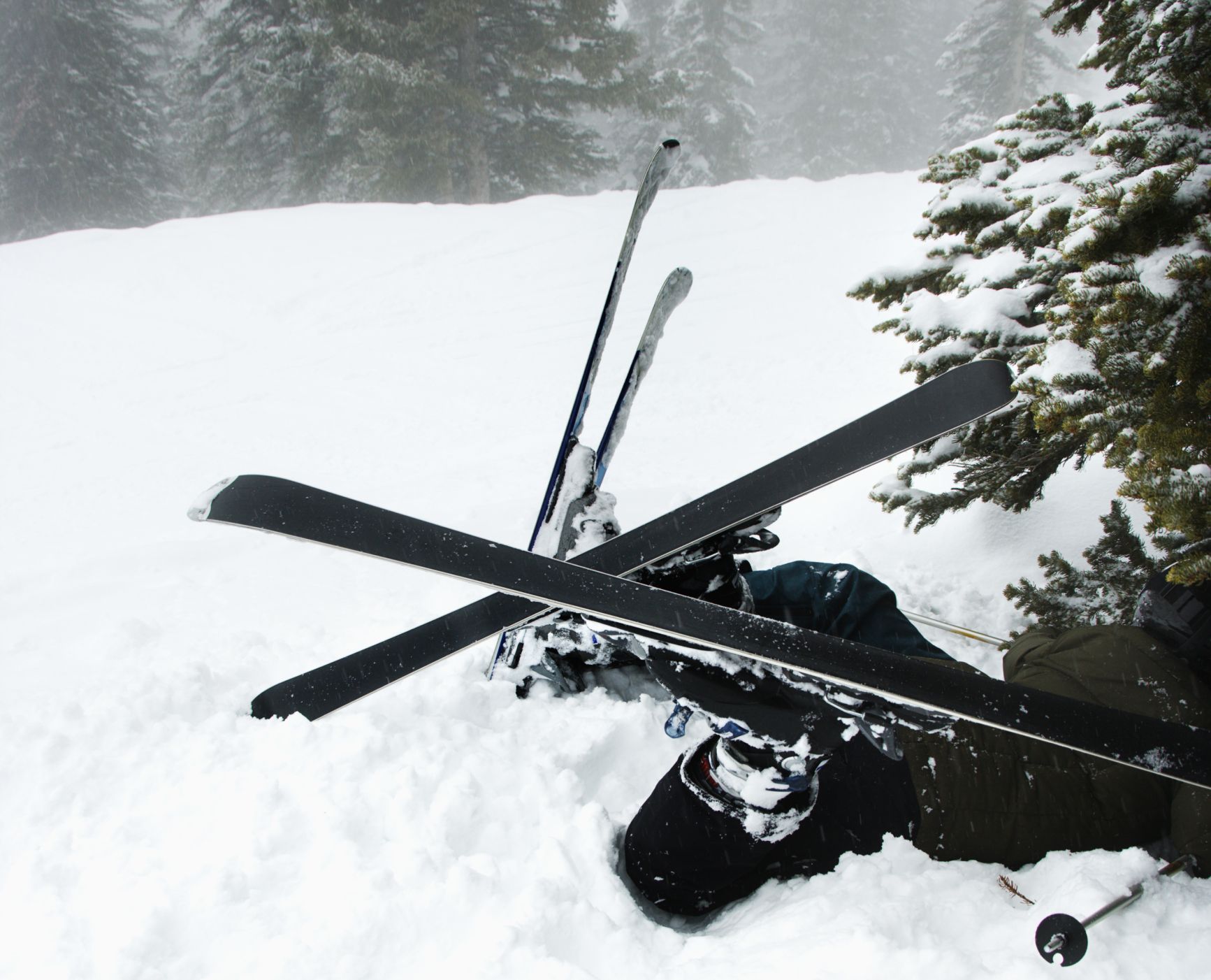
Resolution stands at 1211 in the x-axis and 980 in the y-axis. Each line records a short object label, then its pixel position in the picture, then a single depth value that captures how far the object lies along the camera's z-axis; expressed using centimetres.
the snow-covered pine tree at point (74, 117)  2064
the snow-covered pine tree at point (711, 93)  2589
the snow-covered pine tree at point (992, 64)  2477
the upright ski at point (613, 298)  232
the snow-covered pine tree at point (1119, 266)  188
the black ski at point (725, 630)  146
